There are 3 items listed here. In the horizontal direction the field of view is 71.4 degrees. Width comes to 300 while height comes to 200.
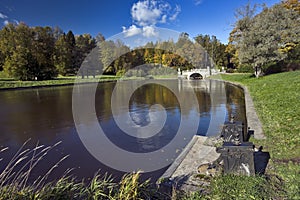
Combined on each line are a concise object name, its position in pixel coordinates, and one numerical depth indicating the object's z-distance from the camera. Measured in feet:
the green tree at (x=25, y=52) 97.66
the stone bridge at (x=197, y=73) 114.52
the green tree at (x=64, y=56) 121.70
